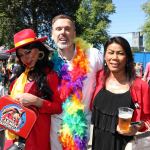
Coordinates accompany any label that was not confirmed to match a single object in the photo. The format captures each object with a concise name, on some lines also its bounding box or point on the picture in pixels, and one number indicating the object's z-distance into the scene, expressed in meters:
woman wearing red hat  1.59
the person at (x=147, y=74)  4.59
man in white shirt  1.72
